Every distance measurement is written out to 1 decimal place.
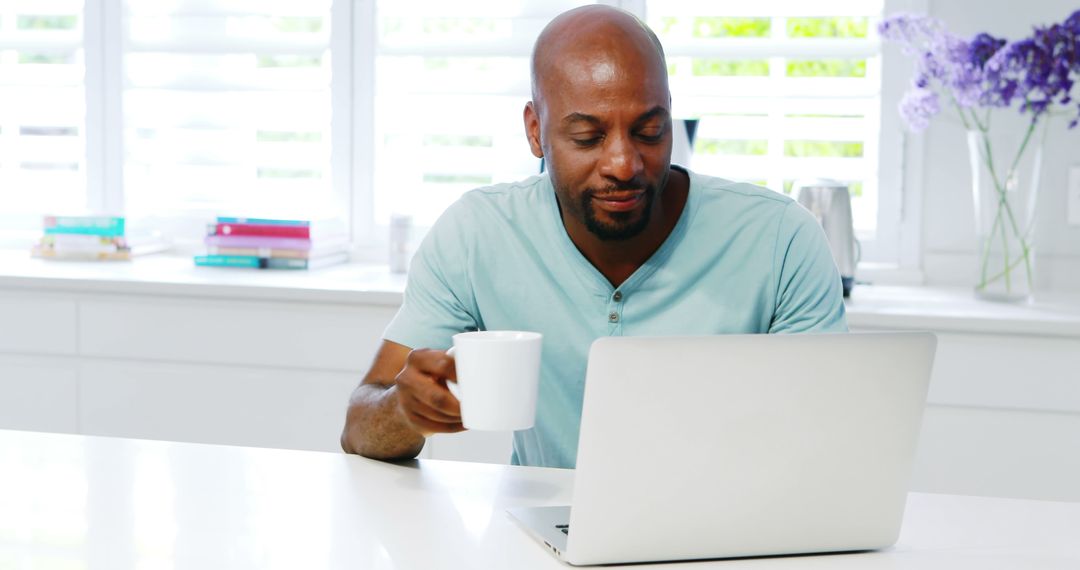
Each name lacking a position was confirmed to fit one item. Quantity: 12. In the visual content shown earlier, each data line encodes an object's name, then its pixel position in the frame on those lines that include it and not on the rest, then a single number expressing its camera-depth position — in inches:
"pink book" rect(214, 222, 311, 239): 113.0
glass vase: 100.4
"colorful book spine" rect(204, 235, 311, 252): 113.0
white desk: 40.6
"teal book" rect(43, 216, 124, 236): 117.3
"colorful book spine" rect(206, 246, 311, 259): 113.0
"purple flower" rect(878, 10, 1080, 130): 95.0
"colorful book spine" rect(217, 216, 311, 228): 113.3
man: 56.4
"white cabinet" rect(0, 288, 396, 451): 102.0
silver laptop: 37.7
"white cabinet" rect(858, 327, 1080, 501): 89.9
